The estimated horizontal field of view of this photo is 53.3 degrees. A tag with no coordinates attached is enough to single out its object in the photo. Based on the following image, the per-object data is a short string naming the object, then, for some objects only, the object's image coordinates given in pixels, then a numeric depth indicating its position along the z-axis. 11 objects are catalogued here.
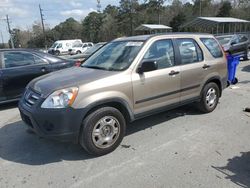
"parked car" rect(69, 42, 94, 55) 31.53
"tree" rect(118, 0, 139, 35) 52.62
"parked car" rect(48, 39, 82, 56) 31.67
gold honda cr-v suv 3.46
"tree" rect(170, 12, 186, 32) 43.72
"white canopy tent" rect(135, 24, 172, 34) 33.92
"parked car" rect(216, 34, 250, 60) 14.05
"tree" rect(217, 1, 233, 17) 42.34
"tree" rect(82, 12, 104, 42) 59.84
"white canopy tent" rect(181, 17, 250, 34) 28.06
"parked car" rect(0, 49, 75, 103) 6.34
